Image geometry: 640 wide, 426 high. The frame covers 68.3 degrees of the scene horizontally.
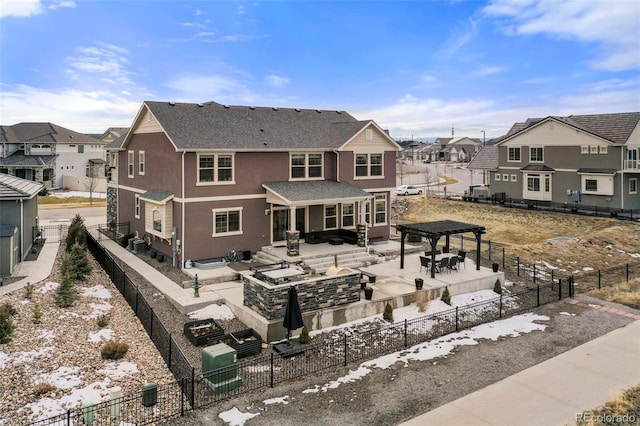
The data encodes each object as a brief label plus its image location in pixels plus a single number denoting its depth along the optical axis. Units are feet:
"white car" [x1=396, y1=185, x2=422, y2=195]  194.39
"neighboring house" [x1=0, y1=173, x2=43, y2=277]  64.39
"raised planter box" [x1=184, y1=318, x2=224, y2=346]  48.67
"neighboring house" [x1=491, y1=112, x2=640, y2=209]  132.77
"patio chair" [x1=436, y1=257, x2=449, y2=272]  70.79
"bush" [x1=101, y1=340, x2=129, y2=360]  45.09
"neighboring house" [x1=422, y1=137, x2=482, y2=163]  478.59
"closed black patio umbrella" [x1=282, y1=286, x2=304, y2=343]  47.16
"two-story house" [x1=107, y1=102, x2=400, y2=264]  75.00
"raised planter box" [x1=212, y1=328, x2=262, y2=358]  46.70
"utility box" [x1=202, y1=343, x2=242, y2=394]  38.60
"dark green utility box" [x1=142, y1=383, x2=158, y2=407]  36.24
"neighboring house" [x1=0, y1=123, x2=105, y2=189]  196.75
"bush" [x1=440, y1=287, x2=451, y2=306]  61.82
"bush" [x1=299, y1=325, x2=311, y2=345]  49.42
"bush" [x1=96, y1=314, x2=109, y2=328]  52.24
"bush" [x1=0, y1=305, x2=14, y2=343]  45.85
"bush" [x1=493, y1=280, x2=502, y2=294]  67.72
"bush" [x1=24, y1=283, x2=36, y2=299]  56.90
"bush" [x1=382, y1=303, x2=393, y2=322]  56.03
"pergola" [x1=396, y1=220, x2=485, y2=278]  67.92
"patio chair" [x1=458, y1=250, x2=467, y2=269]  75.17
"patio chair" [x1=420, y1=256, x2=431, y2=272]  71.61
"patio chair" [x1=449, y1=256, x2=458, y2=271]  72.08
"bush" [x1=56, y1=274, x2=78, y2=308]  56.59
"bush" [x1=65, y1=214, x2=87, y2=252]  82.77
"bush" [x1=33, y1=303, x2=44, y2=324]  50.83
